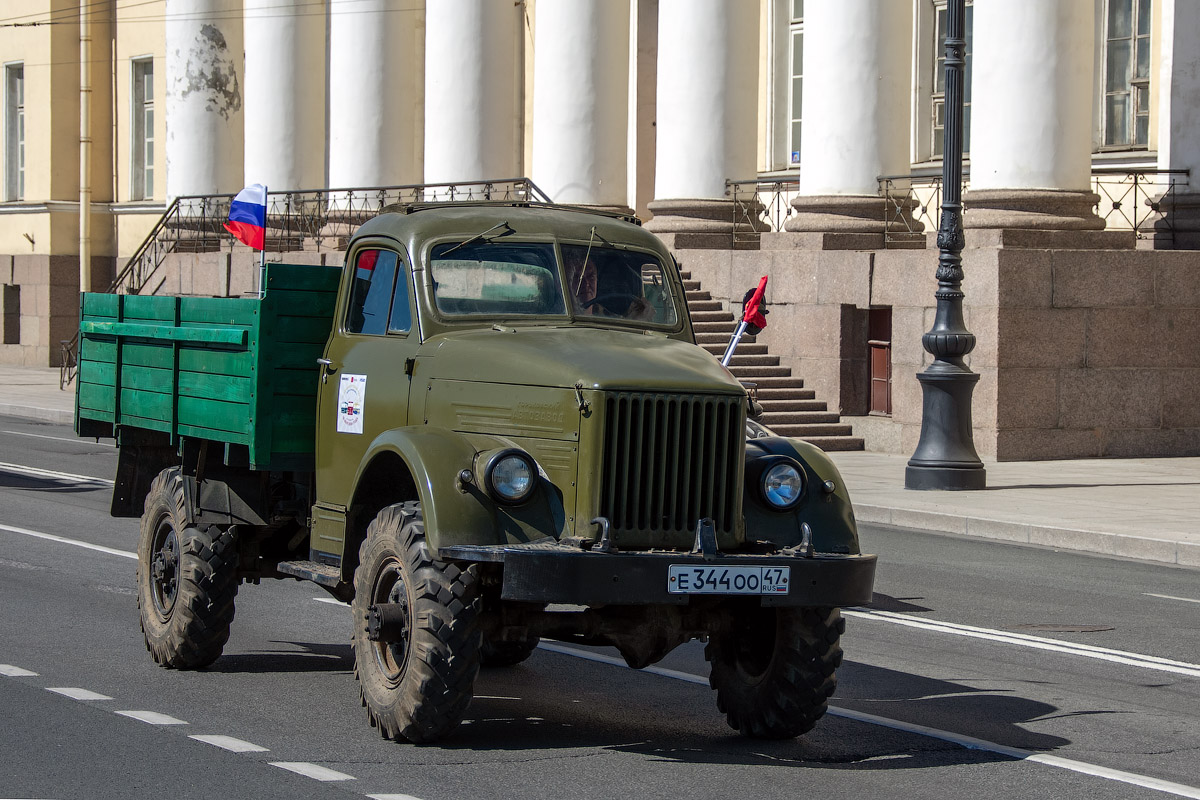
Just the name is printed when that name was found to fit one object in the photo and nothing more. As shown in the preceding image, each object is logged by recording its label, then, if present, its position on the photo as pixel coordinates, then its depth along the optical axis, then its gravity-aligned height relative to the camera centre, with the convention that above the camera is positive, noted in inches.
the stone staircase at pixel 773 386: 950.4 -28.0
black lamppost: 751.7 -10.4
